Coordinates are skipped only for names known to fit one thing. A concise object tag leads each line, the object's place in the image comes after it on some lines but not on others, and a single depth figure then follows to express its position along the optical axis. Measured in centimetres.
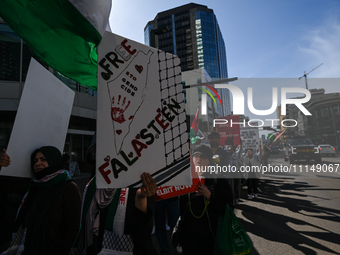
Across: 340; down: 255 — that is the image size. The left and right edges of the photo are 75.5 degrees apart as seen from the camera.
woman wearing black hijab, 165
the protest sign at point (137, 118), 118
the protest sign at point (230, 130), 1054
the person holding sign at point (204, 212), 210
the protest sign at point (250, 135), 1047
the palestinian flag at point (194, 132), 684
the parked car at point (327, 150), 2049
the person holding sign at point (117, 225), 165
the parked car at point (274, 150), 3938
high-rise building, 8575
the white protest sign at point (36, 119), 167
